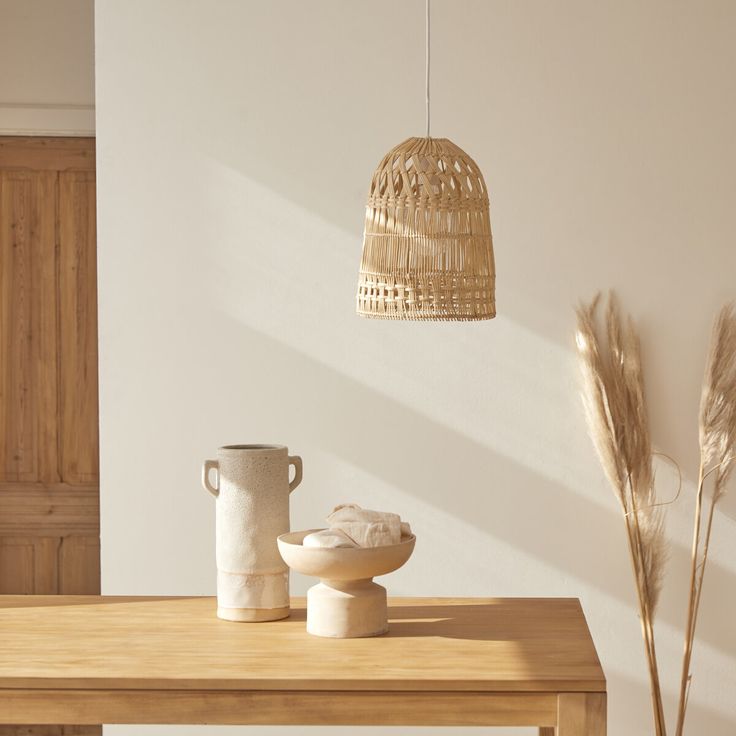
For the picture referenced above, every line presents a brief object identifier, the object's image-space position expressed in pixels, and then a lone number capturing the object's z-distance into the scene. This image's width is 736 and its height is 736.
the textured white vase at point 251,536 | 2.49
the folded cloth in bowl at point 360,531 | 2.36
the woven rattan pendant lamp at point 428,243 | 2.24
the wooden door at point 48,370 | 4.50
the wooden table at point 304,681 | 2.13
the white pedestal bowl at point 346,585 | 2.33
